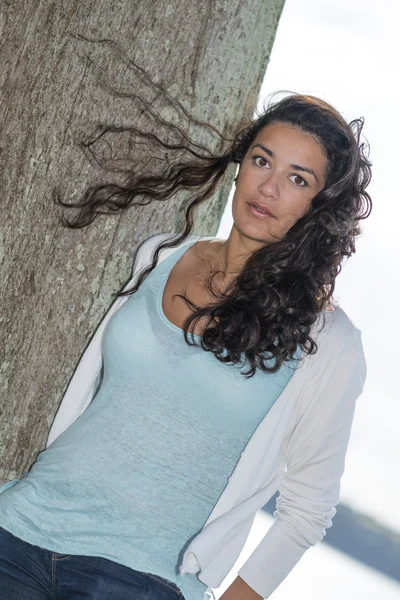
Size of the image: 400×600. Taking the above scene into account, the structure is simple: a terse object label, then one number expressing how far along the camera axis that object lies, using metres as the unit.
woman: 2.45
